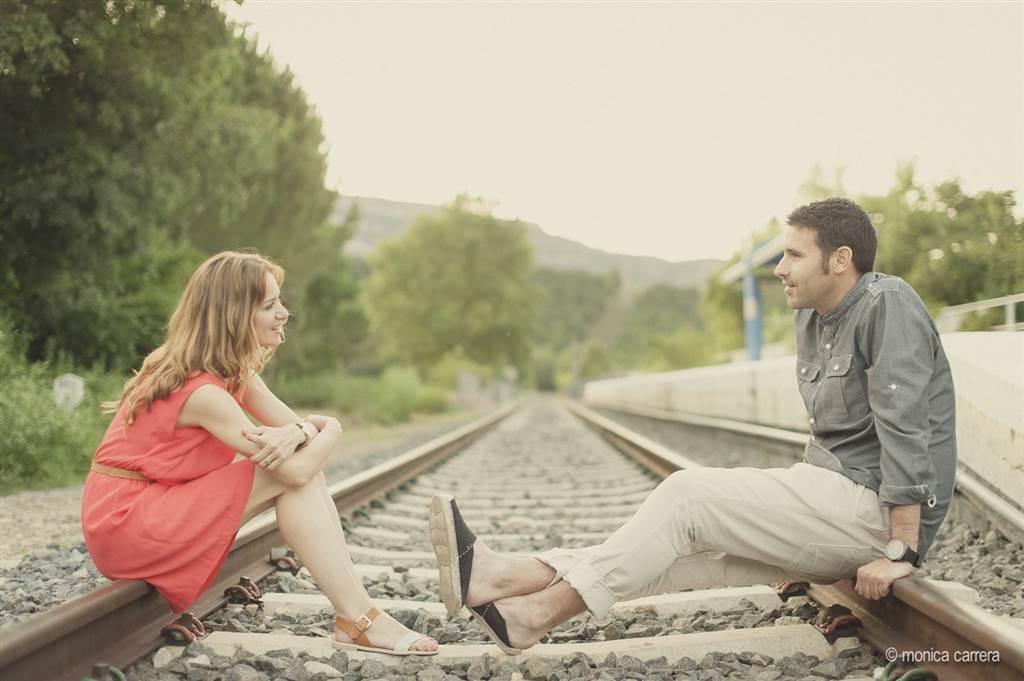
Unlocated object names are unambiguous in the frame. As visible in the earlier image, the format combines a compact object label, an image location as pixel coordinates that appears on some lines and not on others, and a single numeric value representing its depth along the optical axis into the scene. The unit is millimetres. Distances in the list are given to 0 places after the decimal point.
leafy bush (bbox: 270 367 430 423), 19641
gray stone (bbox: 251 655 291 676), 2460
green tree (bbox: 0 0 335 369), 7859
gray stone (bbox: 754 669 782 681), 2355
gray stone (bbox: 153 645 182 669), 2484
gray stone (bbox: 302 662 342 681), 2436
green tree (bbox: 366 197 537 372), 43594
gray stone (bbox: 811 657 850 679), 2371
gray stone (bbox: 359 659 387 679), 2471
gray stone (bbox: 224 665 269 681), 2359
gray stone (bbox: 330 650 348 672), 2519
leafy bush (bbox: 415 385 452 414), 28230
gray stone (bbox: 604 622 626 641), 2850
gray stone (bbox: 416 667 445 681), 2408
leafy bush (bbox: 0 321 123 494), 6527
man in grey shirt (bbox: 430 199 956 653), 2420
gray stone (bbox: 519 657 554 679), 2453
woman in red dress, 2572
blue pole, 20844
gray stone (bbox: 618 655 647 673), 2461
